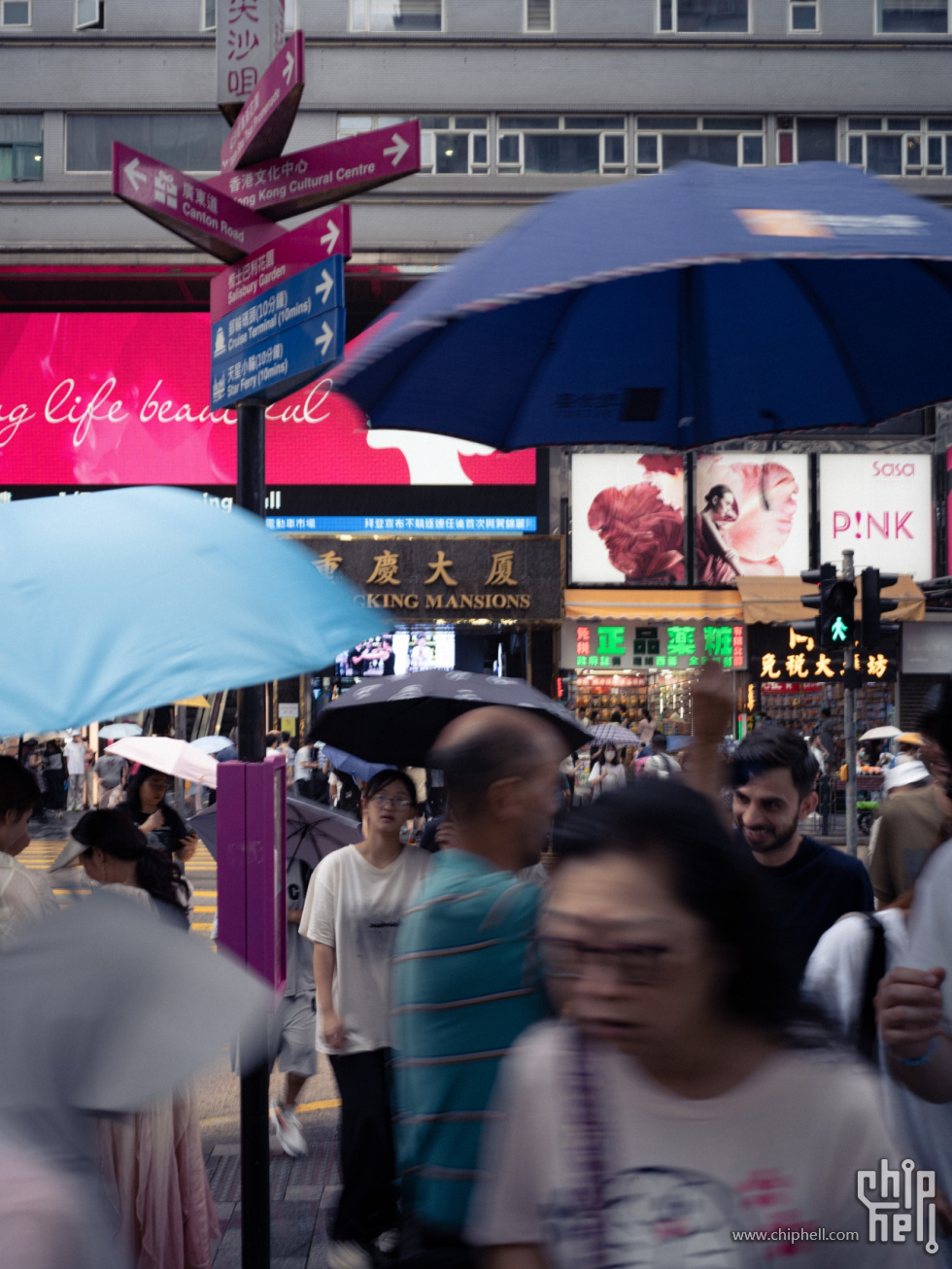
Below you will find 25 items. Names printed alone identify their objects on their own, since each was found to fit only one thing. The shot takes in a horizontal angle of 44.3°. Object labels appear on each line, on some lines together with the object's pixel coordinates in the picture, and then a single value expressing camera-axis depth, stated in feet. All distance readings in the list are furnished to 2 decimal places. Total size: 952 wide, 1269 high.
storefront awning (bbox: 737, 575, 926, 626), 73.46
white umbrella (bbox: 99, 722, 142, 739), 62.73
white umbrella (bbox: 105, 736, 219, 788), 22.70
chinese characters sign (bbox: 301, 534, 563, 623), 75.41
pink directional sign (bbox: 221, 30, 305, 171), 10.79
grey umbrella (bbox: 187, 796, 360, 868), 18.54
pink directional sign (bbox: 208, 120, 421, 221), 11.19
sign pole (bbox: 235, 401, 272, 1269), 10.96
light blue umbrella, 6.52
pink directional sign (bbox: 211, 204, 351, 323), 10.73
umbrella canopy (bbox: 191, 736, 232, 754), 37.75
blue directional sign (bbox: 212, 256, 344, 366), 10.54
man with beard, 10.52
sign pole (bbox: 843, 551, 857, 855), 35.76
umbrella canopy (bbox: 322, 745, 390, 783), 22.34
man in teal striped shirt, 7.38
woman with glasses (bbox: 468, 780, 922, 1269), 4.35
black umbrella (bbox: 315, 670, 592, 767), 17.30
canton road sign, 11.19
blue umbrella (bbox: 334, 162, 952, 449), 6.82
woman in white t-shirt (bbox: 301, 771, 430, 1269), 13.16
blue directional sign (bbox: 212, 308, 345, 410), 10.45
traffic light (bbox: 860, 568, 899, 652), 35.94
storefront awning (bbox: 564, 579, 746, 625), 75.56
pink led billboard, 76.69
